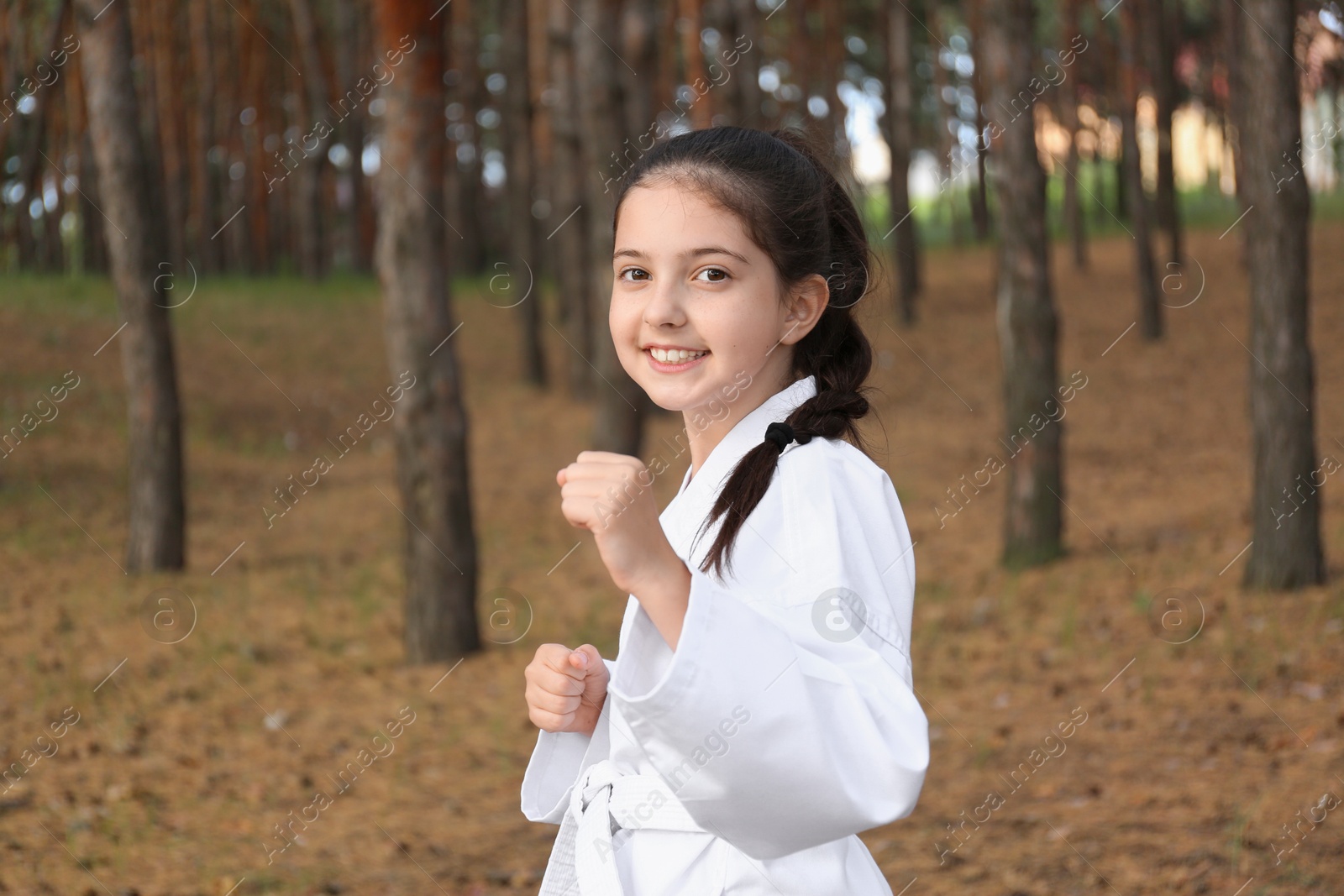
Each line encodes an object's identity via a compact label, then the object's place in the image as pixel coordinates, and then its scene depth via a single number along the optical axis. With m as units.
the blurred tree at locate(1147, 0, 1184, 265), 17.25
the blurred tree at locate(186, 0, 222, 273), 20.50
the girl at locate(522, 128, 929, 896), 1.35
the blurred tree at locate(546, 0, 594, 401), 12.73
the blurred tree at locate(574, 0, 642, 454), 9.70
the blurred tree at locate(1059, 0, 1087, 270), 17.28
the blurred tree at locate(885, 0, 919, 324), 18.14
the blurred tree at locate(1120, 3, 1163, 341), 15.79
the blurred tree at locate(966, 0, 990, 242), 18.78
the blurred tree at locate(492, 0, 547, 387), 16.62
